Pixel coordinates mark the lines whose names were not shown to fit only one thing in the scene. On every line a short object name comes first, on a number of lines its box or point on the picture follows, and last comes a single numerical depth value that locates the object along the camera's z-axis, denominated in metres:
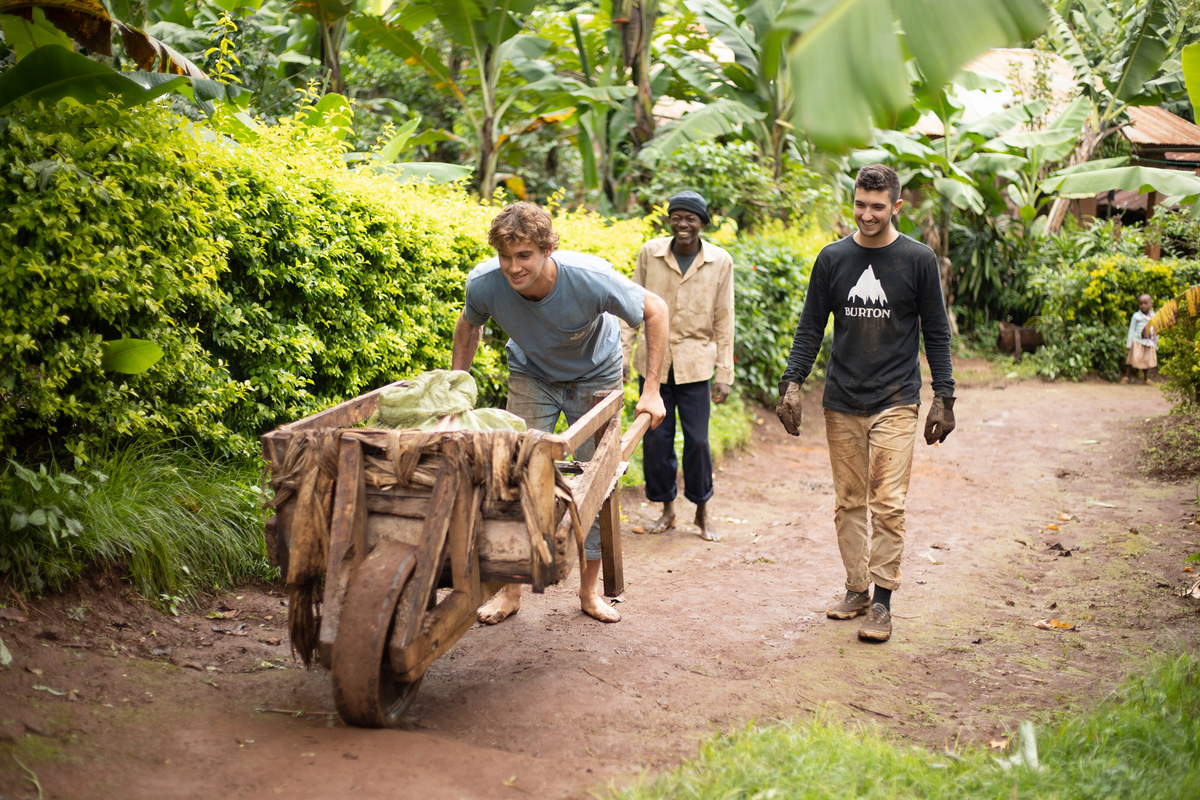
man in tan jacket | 6.41
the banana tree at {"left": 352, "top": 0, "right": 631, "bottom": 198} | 9.46
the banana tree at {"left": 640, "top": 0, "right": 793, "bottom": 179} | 11.31
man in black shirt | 4.54
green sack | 3.51
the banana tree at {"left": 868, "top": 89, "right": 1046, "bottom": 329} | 14.74
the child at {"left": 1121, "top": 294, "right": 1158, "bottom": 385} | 13.88
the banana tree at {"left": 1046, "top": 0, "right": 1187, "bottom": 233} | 14.45
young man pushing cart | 3.99
